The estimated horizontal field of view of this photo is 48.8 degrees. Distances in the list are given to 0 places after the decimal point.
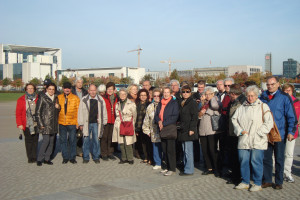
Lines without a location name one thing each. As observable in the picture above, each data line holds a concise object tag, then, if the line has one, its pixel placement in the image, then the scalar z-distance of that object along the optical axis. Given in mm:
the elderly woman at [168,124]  7289
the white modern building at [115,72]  151875
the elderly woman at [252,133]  5883
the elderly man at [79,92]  9396
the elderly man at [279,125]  6180
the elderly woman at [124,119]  8461
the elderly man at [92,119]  8500
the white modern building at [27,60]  126062
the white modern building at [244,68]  166625
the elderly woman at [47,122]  8203
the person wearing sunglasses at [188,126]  7020
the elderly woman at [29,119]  8242
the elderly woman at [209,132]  7004
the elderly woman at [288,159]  6633
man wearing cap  8445
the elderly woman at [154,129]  7938
